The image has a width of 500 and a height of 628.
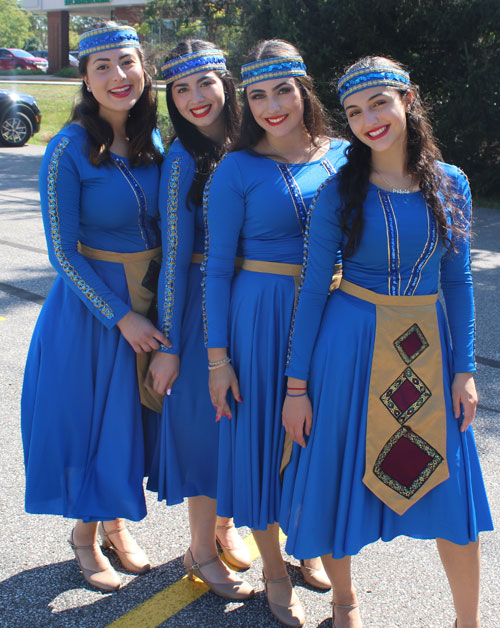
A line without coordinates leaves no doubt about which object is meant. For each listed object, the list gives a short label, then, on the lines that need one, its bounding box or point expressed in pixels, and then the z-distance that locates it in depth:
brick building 33.00
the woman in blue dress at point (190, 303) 2.44
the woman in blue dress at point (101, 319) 2.46
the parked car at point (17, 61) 40.50
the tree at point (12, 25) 54.59
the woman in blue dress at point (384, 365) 2.11
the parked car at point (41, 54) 46.90
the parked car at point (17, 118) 16.17
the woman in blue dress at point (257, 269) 2.29
